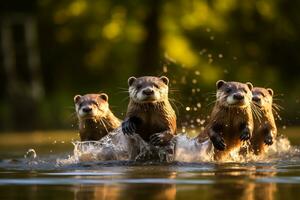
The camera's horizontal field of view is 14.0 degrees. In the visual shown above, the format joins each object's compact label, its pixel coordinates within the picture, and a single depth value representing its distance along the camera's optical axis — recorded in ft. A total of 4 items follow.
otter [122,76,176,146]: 46.52
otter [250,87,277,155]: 49.83
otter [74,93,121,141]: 50.76
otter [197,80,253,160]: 45.91
